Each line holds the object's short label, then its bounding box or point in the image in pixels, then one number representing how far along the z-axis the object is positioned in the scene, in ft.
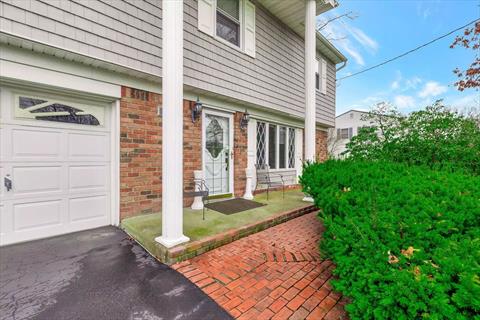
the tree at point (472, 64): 19.62
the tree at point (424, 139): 12.77
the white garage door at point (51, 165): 9.56
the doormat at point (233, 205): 13.97
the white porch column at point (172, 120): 8.55
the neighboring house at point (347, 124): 60.49
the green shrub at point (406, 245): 3.35
